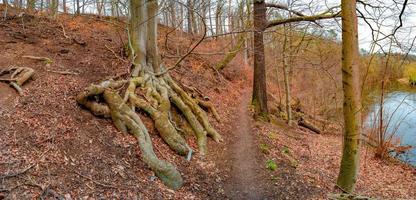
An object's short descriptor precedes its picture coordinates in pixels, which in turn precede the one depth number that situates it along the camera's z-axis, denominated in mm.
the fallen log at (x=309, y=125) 14406
